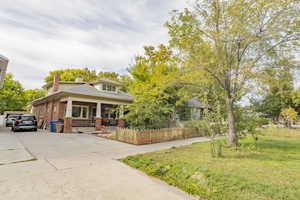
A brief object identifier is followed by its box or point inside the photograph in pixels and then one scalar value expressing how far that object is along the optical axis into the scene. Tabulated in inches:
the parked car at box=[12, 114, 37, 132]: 537.0
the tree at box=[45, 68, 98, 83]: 1380.4
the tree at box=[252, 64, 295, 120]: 273.3
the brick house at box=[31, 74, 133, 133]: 546.3
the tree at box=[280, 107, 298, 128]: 832.3
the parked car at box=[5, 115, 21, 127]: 800.3
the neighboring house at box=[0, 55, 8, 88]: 357.7
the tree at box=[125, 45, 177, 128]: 352.2
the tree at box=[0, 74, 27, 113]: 1035.9
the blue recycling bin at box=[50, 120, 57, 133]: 558.9
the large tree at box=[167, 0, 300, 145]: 251.8
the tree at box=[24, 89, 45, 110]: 1394.7
